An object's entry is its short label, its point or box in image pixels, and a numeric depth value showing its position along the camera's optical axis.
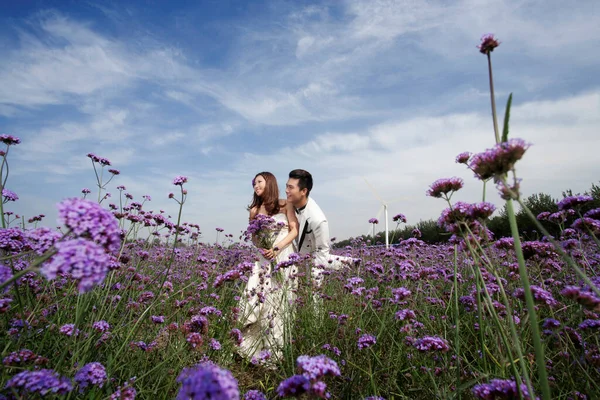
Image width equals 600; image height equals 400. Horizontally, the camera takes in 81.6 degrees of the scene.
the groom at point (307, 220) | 6.39
